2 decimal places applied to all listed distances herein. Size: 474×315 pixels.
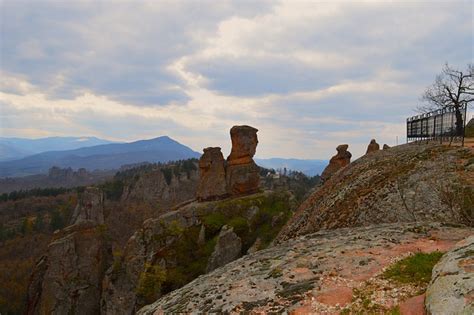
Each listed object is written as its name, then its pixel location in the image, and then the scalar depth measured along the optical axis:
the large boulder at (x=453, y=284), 6.29
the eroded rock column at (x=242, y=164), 59.06
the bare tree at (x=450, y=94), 34.84
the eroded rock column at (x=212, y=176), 58.28
